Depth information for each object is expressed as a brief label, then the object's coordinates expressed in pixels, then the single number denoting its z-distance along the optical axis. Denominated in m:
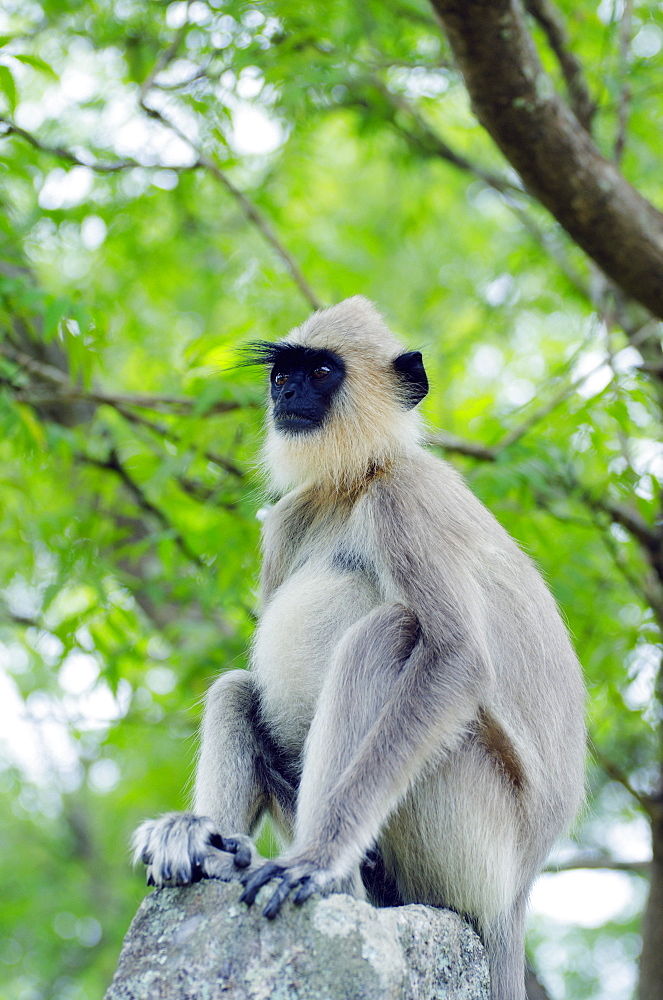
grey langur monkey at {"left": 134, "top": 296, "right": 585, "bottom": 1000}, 3.21
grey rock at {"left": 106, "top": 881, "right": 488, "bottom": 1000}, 2.68
